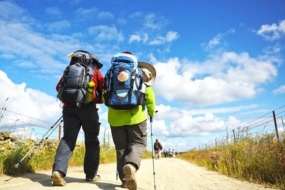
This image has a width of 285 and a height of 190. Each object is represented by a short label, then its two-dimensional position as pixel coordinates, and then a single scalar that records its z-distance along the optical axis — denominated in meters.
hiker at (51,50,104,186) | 4.75
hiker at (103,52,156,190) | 4.36
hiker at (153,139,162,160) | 25.37
